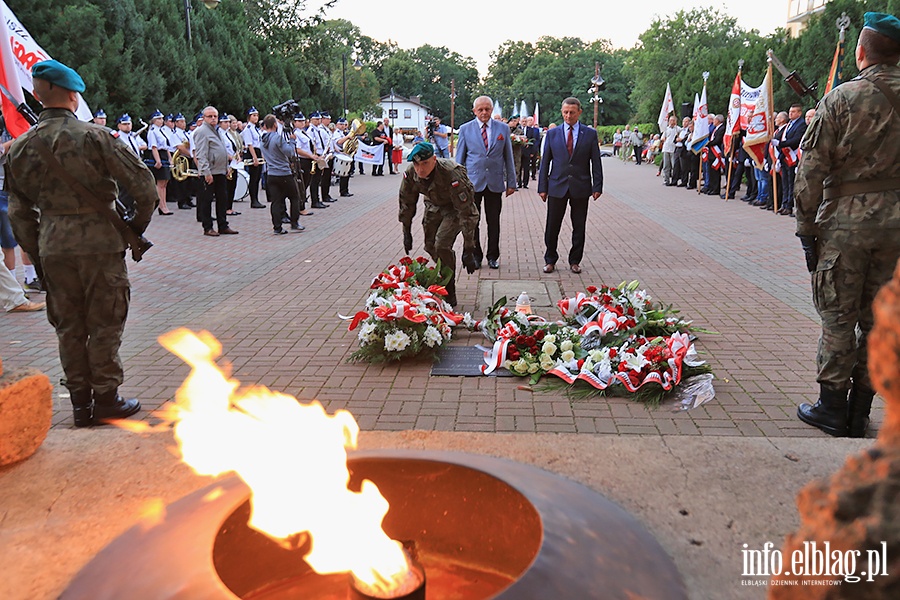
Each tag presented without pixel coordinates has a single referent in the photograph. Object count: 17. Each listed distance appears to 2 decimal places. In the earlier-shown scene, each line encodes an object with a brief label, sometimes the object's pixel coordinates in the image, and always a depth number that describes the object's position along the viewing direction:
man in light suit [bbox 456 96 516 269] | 8.48
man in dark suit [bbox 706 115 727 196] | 18.14
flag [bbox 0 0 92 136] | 6.16
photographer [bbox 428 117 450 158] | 17.90
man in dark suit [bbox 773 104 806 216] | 13.28
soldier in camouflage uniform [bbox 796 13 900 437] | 3.48
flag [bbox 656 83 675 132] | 23.34
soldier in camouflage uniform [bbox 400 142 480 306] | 6.19
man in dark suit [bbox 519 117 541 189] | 21.05
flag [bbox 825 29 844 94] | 9.38
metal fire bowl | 1.67
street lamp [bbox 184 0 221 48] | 18.74
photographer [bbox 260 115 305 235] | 11.68
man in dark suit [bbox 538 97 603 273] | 8.19
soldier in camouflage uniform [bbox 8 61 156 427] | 3.76
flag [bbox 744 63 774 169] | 14.67
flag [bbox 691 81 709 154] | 18.57
